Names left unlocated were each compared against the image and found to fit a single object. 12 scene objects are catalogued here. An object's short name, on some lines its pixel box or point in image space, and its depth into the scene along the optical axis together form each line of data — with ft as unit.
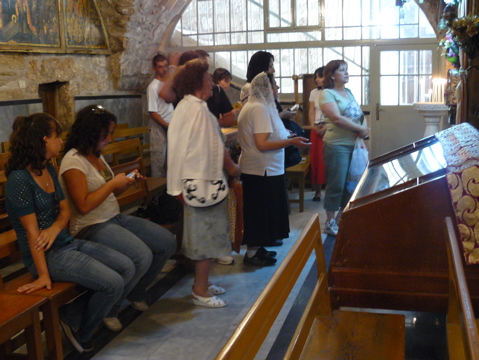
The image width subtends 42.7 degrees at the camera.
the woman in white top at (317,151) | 23.65
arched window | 30.73
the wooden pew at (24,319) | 8.71
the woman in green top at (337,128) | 17.30
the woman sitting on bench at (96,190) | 11.07
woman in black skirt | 14.37
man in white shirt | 20.59
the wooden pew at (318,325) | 5.45
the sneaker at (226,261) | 15.78
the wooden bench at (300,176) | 21.75
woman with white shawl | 11.65
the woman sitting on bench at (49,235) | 9.73
